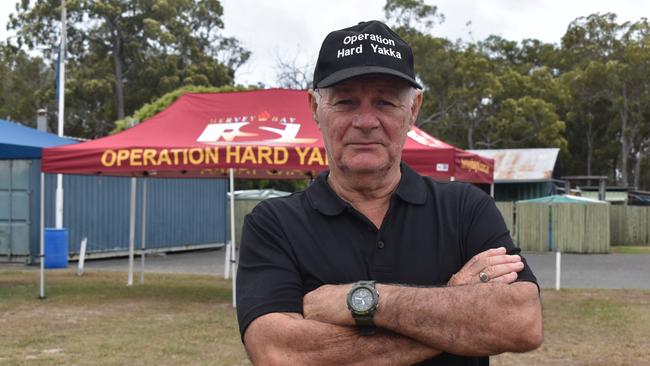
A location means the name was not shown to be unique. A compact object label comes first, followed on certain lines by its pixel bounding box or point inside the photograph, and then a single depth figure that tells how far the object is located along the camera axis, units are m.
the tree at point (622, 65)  43.69
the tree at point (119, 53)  39.09
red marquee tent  10.72
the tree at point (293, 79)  37.50
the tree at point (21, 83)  44.69
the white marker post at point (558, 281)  14.54
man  2.25
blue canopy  12.17
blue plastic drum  18.50
